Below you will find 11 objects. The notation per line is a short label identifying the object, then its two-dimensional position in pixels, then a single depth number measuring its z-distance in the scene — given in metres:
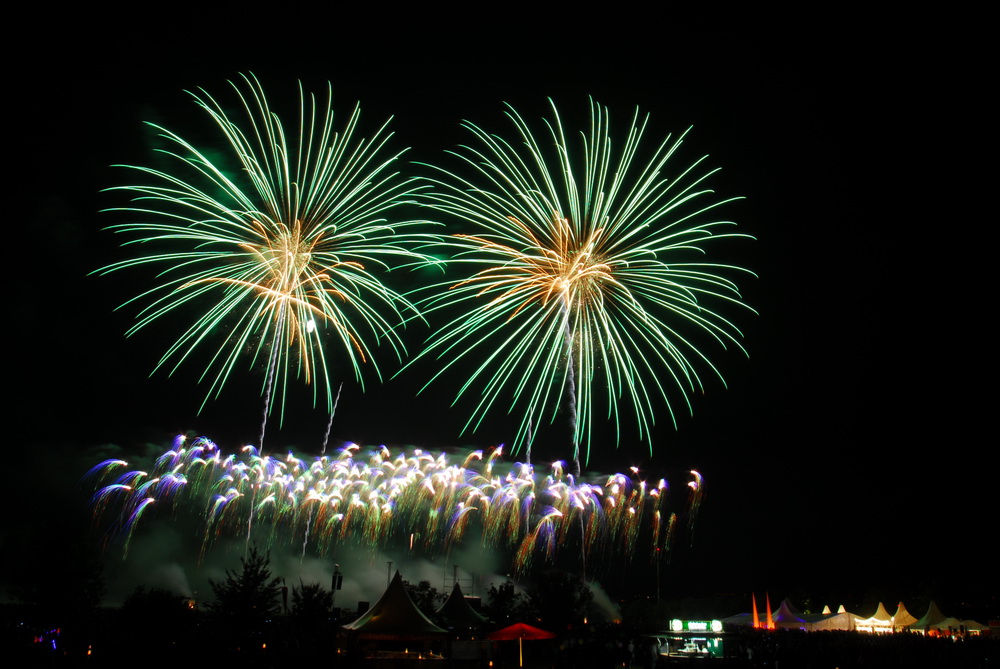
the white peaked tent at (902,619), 42.78
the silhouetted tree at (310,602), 24.83
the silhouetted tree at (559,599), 37.78
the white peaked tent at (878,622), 45.10
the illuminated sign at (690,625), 45.25
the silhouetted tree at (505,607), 36.16
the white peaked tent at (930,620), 40.38
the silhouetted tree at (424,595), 45.04
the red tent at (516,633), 22.39
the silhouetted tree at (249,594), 21.06
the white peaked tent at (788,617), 46.47
